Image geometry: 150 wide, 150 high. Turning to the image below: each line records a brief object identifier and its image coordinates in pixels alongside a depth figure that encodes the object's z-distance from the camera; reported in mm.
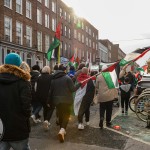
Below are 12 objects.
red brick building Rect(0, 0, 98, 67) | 24641
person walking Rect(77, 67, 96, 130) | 7684
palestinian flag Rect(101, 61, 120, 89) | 7535
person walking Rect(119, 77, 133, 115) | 9539
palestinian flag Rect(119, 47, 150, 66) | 7348
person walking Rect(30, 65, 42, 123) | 8453
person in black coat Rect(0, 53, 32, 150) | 3449
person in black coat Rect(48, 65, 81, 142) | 6641
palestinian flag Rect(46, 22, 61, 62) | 13250
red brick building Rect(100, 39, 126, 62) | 85788
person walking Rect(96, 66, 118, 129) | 7512
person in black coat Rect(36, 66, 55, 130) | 8164
